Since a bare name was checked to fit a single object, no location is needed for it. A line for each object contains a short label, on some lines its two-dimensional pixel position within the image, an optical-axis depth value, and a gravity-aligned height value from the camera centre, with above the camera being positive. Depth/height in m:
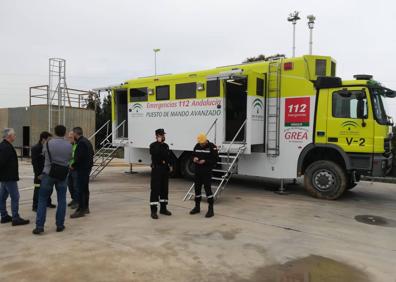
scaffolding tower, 18.34 +1.31
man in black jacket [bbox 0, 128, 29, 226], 6.11 -0.77
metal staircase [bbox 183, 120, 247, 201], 8.90 -0.84
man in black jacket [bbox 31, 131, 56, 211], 7.21 -0.63
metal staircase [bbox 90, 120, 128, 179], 11.88 -0.82
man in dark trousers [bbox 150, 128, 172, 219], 7.06 -0.80
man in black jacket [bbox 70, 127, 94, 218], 7.04 -0.78
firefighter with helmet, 7.32 -0.73
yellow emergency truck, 8.57 +0.18
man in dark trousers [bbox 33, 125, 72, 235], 5.85 -0.76
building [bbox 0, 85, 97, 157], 19.14 +0.45
